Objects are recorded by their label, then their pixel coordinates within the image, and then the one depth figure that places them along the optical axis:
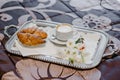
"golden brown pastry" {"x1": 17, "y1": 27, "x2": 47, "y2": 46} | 0.88
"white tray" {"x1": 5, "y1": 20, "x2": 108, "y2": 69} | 0.81
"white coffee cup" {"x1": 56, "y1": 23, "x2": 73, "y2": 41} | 0.89
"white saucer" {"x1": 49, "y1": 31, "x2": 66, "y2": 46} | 0.89
